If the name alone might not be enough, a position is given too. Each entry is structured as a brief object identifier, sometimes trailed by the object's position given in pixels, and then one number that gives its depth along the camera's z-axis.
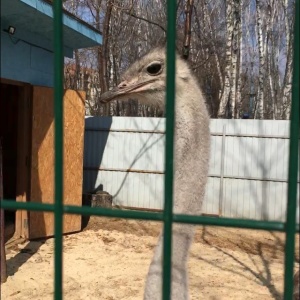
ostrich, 2.19
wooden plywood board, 6.75
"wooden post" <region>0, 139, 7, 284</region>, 4.89
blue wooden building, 6.29
